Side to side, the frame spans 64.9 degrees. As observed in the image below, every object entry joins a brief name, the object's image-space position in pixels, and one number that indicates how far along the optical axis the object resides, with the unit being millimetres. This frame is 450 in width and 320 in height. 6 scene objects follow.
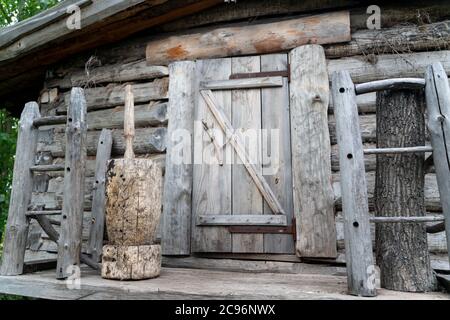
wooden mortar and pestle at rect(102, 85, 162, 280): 2352
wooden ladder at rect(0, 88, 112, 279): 2416
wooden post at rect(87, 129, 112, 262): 3143
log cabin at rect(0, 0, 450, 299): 2746
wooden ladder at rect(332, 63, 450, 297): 1865
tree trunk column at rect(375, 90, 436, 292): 2023
